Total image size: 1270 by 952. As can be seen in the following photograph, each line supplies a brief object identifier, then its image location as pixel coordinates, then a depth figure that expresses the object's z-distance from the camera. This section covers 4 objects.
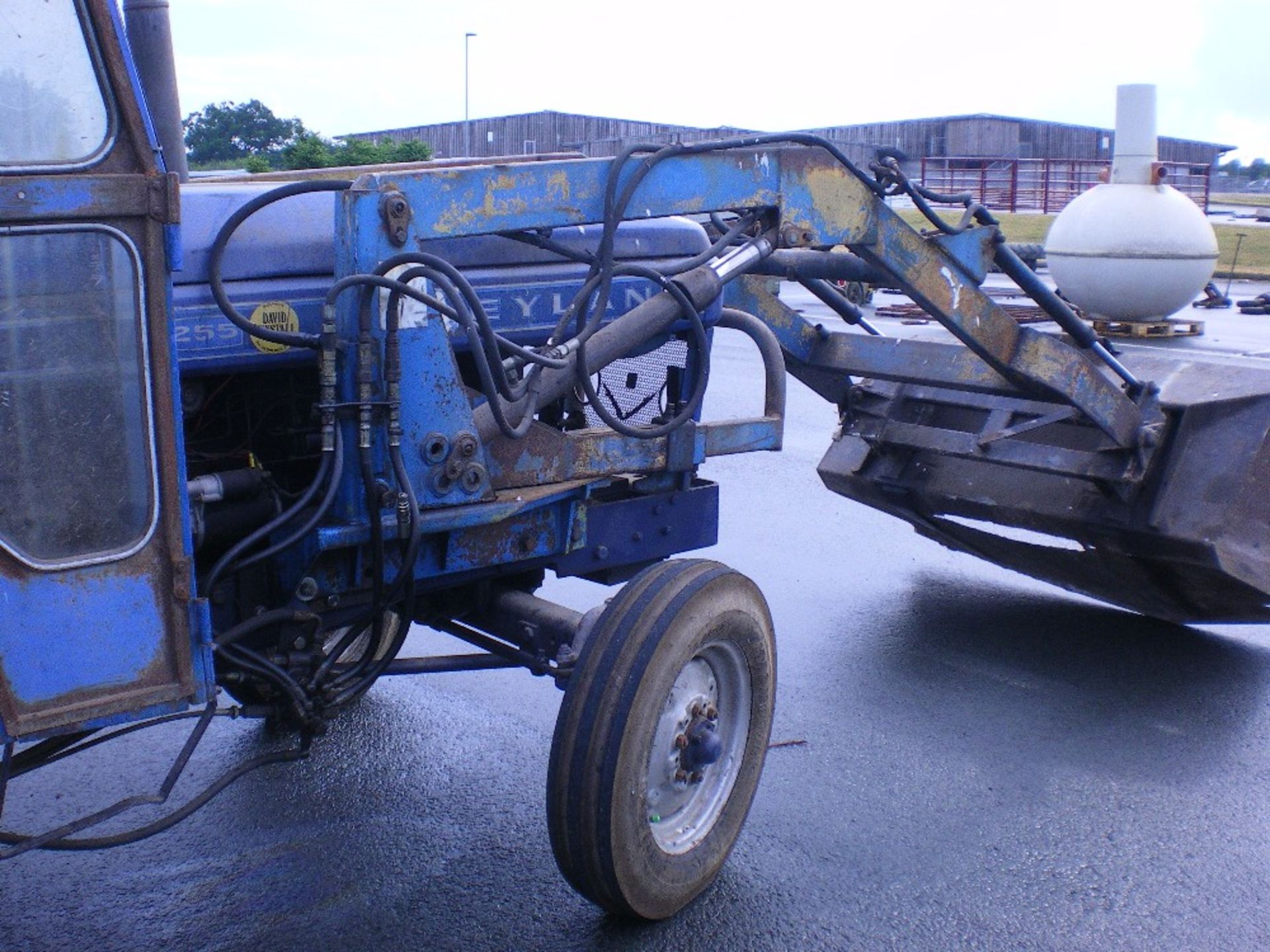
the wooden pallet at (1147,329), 12.62
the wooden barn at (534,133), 27.28
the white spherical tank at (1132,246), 11.70
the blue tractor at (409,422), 2.40
